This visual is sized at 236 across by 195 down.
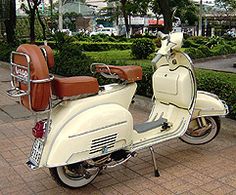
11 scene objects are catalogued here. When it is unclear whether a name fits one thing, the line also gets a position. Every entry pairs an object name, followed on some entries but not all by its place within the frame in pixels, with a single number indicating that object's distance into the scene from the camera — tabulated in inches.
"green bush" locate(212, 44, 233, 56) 608.9
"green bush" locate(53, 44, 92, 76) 304.9
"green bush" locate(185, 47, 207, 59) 552.4
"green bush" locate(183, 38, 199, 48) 687.4
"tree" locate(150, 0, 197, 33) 366.3
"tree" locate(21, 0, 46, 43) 522.8
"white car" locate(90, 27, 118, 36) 1728.1
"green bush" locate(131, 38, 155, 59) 513.0
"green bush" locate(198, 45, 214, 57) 577.3
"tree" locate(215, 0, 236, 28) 1474.9
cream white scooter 109.1
